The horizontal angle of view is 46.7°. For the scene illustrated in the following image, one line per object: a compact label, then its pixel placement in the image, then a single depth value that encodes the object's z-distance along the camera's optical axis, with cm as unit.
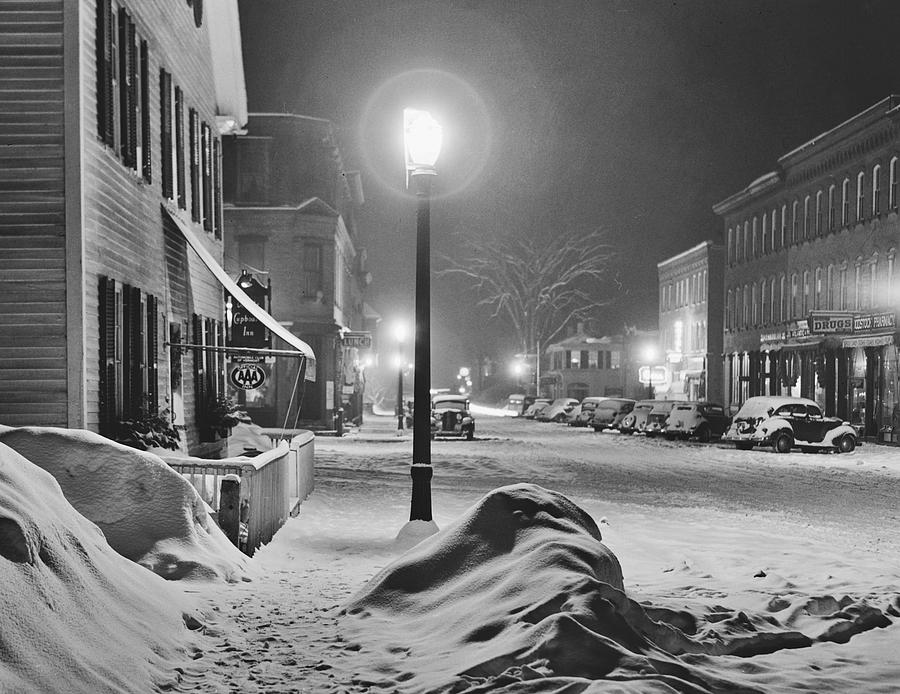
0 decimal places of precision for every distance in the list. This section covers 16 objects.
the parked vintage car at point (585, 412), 5269
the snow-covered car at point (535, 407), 6544
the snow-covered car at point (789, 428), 3122
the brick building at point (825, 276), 4047
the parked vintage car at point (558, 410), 5997
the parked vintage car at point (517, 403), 7436
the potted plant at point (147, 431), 1359
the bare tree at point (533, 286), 6638
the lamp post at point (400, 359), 4328
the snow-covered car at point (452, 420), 3897
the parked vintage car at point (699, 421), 3778
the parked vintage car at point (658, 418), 4144
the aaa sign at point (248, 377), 2186
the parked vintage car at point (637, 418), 4328
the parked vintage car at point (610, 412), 4753
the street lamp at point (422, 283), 1191
